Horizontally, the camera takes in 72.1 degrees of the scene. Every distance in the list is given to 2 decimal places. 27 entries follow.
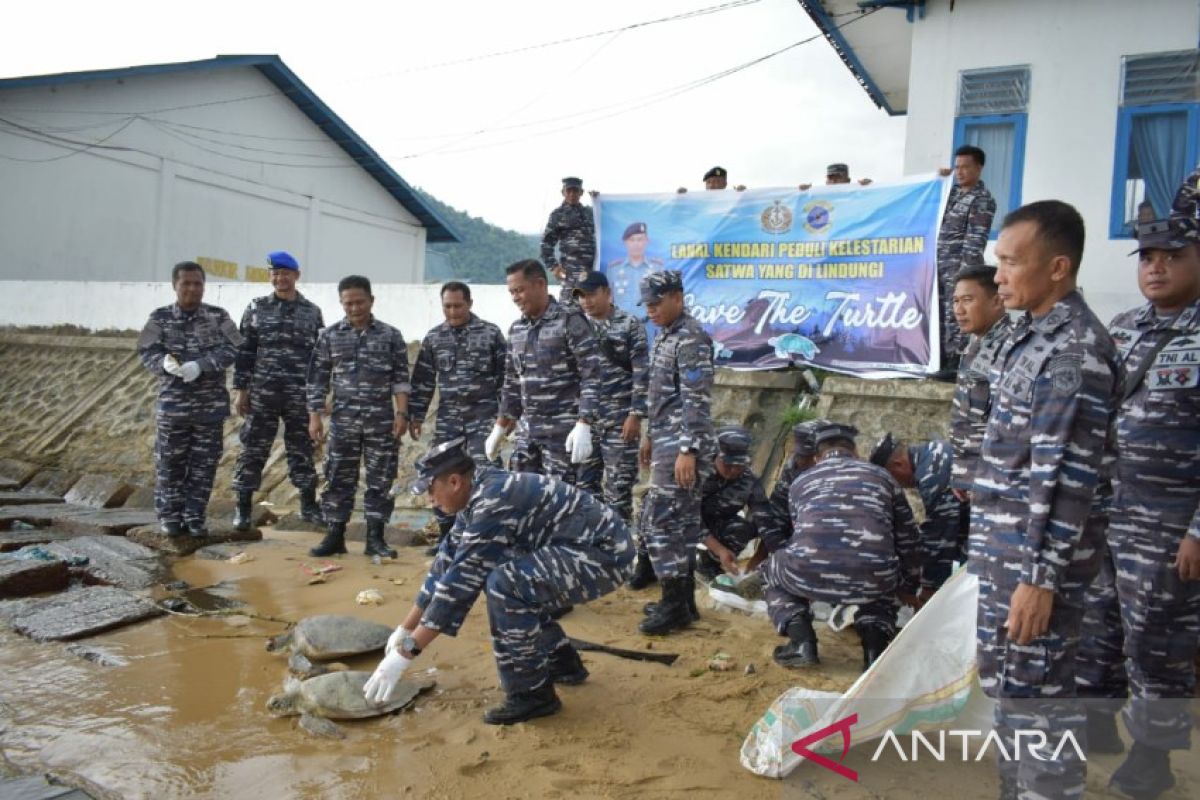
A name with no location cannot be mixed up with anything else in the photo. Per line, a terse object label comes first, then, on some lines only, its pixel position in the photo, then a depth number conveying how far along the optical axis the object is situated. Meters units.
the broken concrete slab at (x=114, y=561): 5.10
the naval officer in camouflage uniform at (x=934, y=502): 3.96
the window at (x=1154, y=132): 7.32
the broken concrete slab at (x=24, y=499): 7.55
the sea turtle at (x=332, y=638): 3.68
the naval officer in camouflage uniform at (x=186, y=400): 6.18
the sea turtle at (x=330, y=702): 3.07
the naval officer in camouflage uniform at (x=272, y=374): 6.60
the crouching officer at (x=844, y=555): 3.52
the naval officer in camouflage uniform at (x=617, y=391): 5.14
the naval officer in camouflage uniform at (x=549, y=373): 5.22
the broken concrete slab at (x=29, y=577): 4.66
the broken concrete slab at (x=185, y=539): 6.00
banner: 6.57
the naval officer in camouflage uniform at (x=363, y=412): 6.03
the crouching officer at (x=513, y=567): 3.06
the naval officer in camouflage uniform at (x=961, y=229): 6.32
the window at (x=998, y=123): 7.91
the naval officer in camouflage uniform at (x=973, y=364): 3.81
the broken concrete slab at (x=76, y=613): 4.09
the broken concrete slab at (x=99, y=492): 7.83
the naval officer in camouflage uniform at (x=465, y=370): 6.04
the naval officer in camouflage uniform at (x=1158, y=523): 2.66
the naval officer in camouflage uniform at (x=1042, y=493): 2.12
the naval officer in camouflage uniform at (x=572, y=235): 7.69
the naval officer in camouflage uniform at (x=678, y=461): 4.23
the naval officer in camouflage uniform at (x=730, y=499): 4.67
